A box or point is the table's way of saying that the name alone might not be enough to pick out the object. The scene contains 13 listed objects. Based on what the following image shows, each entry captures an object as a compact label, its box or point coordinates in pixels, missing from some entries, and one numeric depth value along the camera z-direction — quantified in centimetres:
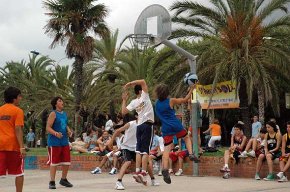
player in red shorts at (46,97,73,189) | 1138
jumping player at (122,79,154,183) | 1071
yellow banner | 2491
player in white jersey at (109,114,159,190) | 1170
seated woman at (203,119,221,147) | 2036
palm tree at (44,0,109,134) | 3009
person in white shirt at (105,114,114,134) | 2097
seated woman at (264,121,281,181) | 1301
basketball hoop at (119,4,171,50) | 1527
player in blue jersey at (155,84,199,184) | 1043
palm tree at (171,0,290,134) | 2177
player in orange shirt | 866
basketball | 1090
